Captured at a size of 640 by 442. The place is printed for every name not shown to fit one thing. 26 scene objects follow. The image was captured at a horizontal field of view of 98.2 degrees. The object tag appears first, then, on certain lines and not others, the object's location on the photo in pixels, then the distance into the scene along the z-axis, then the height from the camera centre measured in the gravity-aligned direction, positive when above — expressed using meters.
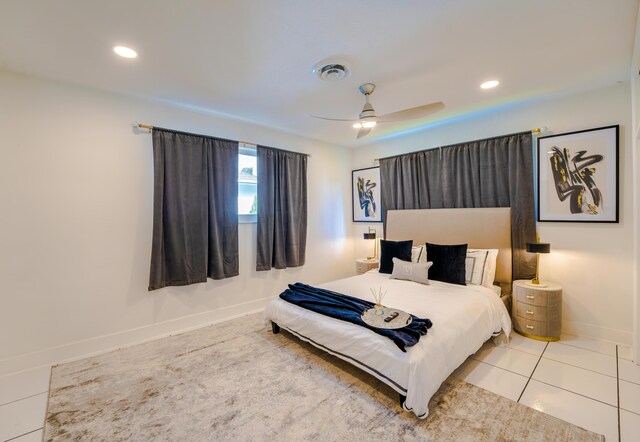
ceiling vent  2.37 +1.29
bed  1.88 -0.91
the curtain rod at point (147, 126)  3.06 +1.02
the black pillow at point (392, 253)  3.70 -0.50
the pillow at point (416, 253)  3.69 -0.51
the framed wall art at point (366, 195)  5.01 +0.40
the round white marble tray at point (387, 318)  2.10 -0.81
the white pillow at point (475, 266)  3.19 -0.60
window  4.01 +0.48
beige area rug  1.75 -1.37
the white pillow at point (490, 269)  3.17 -0.63
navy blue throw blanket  1.97 -0.84
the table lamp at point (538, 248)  2.90 -0.35
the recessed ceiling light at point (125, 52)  2.15 +1.33
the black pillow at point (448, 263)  3.21 -0.57
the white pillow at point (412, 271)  3.26 -0.67
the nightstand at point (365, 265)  4.61 -0.82
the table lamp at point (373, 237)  4.80 -0.37
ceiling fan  2.43 +0.93
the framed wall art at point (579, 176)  2.81 +0.41
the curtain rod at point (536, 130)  3.20 +0.99
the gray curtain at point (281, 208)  4.05 +0.13
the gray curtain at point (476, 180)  3.31 +0.49
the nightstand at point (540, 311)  2.86 -1.01
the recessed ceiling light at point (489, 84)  2.78 +1.33
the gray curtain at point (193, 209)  3.13 +0.11
